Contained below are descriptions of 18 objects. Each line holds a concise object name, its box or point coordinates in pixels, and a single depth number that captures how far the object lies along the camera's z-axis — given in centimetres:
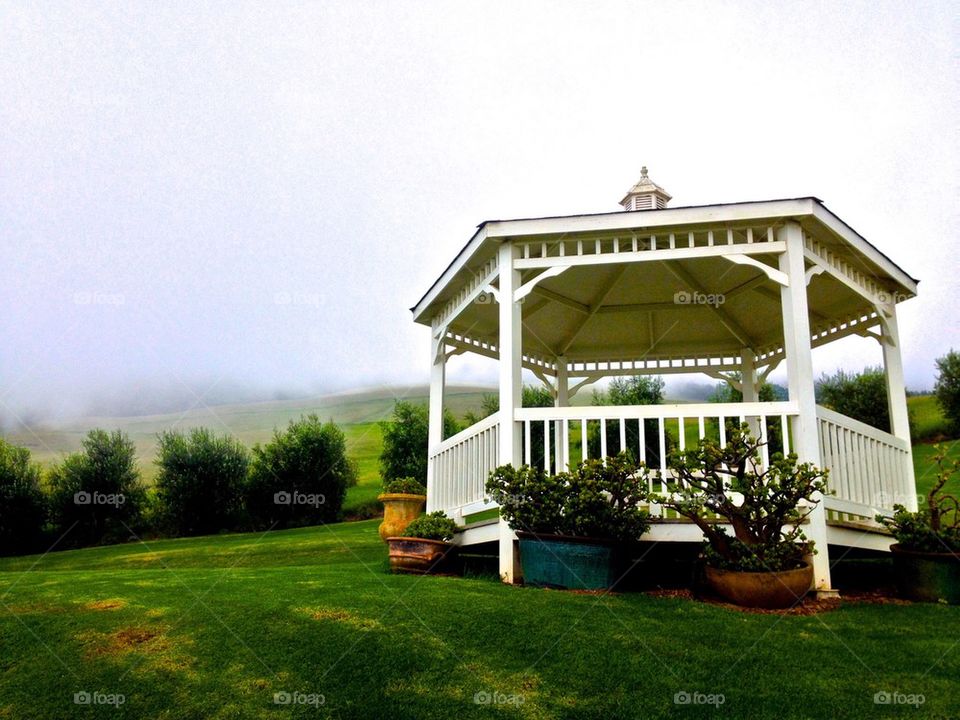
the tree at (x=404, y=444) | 2467
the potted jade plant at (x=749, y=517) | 607
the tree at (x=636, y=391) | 2275
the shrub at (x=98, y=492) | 2189
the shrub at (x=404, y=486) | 1052
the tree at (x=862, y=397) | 2380
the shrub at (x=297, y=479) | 2344
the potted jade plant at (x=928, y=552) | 654
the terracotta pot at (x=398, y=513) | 1033
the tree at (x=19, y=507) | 2123
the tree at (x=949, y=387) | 2258
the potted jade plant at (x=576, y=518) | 657
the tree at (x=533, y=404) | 2078
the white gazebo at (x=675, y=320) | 740
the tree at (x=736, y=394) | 2476
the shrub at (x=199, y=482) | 2272
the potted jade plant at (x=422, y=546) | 834
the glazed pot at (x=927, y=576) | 652
